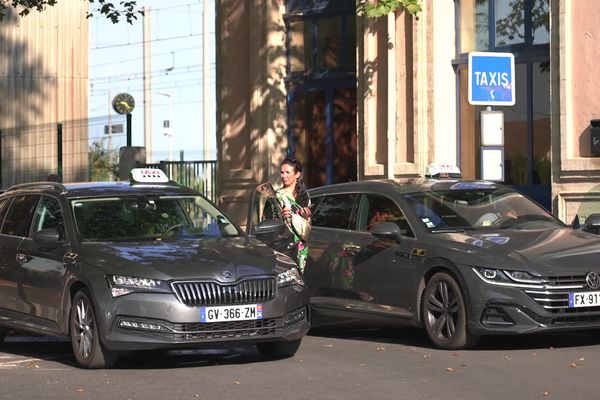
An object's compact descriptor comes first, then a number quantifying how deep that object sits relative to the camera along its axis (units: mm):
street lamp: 106031
